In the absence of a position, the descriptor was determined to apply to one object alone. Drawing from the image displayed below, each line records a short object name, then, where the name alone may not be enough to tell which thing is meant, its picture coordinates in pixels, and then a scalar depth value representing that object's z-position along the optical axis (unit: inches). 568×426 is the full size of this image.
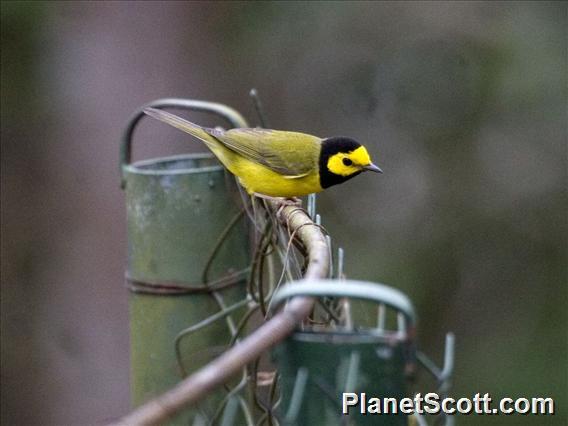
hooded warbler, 277.7
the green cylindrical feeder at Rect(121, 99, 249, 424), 218.1
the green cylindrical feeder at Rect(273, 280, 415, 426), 111.4
